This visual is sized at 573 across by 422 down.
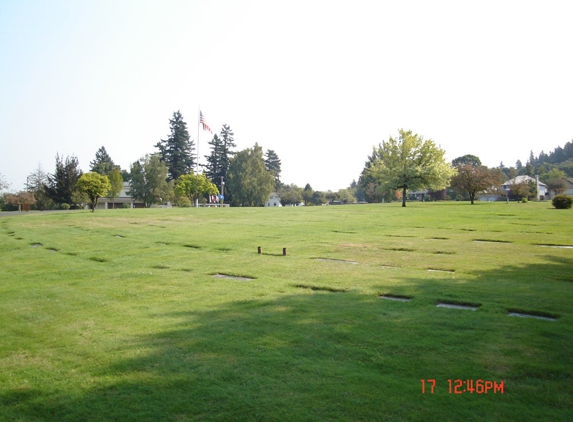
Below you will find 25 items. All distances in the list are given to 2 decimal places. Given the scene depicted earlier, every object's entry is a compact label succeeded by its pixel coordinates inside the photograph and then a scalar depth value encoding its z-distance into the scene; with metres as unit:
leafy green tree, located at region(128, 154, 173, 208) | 73.31
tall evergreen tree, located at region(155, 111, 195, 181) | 96.62
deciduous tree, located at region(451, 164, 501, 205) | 49.94
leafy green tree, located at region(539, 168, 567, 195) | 80.21
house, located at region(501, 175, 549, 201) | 96.19
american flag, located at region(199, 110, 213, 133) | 62.09
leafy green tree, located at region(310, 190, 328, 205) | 116.88
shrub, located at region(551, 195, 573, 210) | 34.31
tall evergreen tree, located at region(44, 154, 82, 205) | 59.47
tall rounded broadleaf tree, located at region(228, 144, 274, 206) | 87.81
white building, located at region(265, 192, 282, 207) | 113.93
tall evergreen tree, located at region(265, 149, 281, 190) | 126.44
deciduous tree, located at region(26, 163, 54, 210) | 66.81
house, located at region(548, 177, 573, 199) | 106.44
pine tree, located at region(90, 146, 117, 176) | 113.91
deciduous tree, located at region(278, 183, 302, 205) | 111.75
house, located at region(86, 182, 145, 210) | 83.81
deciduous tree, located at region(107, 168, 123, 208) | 71.02
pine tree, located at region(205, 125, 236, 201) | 105.81
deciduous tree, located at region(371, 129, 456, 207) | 48.71
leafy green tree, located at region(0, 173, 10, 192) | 68.81
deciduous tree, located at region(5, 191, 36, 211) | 66.06
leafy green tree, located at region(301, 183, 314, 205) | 117.95
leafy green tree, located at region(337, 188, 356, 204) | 119.16
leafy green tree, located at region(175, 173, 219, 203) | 72.44
